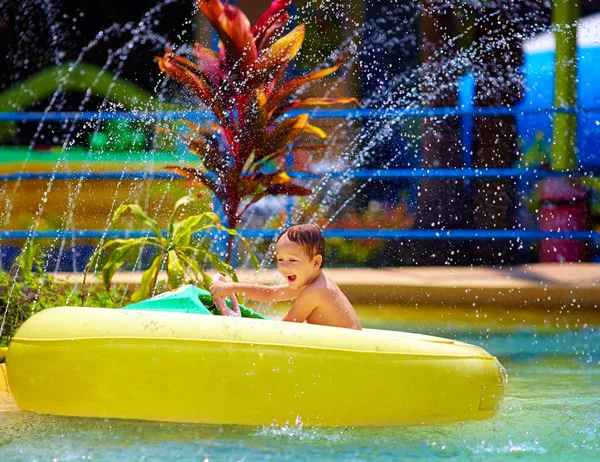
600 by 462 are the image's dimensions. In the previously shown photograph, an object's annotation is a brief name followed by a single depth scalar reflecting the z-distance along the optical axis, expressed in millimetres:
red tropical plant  11746
